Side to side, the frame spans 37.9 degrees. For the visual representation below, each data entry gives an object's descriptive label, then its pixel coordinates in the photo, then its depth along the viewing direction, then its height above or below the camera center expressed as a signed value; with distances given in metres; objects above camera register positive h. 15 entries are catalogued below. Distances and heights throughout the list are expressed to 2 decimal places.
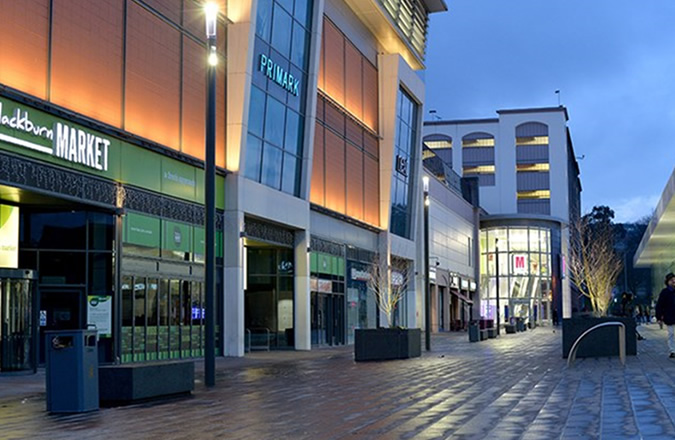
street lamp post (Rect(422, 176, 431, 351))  34.81 +0.07
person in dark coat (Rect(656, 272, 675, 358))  22.33 -0.28
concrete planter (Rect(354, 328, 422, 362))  28.52 -1.45
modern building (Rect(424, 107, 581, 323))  108.19 +15.24
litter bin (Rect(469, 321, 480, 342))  44.91 -1.78
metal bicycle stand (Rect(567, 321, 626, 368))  21.91 -1.16
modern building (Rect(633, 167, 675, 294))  53.57 +4.02
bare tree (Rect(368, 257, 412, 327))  48.50 +0.54
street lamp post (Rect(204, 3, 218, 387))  17.73 +1.72
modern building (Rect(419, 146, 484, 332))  70.75 +3.93
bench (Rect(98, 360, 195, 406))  14.57 -1.31
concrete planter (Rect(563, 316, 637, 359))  25.64 -1.18
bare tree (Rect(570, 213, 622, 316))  37.56 +1.17
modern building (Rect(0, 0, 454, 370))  22.97 +3.74
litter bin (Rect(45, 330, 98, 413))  13.58 -1.05
